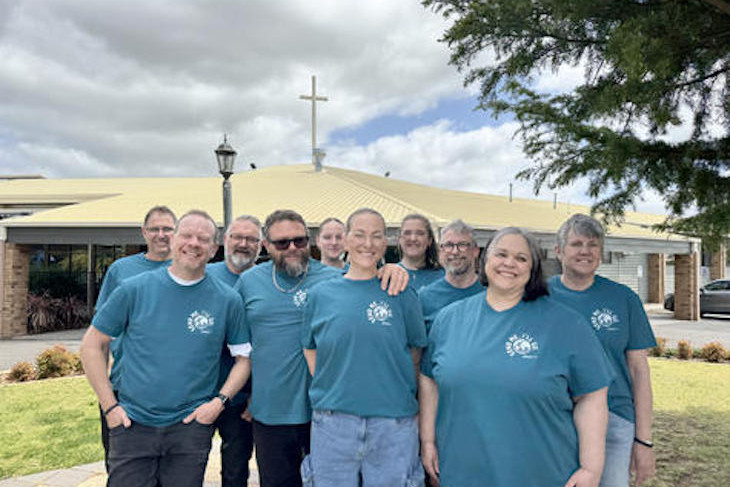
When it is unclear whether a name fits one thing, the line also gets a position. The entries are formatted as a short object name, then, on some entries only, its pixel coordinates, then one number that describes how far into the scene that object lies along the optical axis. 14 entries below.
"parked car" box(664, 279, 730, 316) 19.88
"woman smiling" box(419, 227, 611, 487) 1.99
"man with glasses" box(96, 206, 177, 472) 3.57
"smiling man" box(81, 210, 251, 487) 2.66
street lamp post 9.75
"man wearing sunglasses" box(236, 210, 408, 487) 2.82
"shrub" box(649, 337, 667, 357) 11.00
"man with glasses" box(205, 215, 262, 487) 3.25
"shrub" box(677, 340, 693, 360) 10.77
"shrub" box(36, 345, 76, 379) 8.71
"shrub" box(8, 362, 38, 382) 8.52
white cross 19.16
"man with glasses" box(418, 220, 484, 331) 3.01
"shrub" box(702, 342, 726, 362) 10.53
